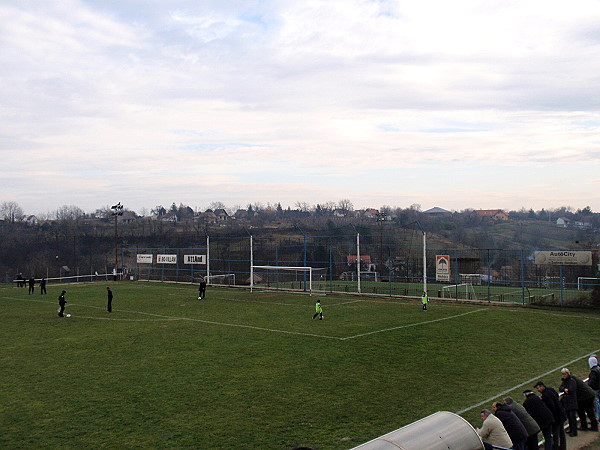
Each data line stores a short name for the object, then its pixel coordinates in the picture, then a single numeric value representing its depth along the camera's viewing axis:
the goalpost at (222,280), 55.05
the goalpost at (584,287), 34.03
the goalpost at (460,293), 43.28
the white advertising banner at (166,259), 58.81
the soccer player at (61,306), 31.41
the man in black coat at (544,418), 10.23
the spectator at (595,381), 12.27
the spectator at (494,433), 8.98
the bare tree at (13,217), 148.52
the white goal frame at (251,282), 44.40
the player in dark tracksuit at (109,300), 33.16
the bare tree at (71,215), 170.05
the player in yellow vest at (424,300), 32.75
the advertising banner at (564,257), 33.12
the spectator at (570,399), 11.68
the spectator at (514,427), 9.35
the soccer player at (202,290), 40.80
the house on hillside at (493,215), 162.41
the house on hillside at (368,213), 144.25
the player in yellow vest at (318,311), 28.87
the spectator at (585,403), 11.91
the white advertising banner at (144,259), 61.88
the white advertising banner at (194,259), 55.83
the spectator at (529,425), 9.68
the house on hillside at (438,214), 168.75
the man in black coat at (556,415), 10.68
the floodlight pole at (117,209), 65.06
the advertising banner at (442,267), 38.31
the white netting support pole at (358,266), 42.30
